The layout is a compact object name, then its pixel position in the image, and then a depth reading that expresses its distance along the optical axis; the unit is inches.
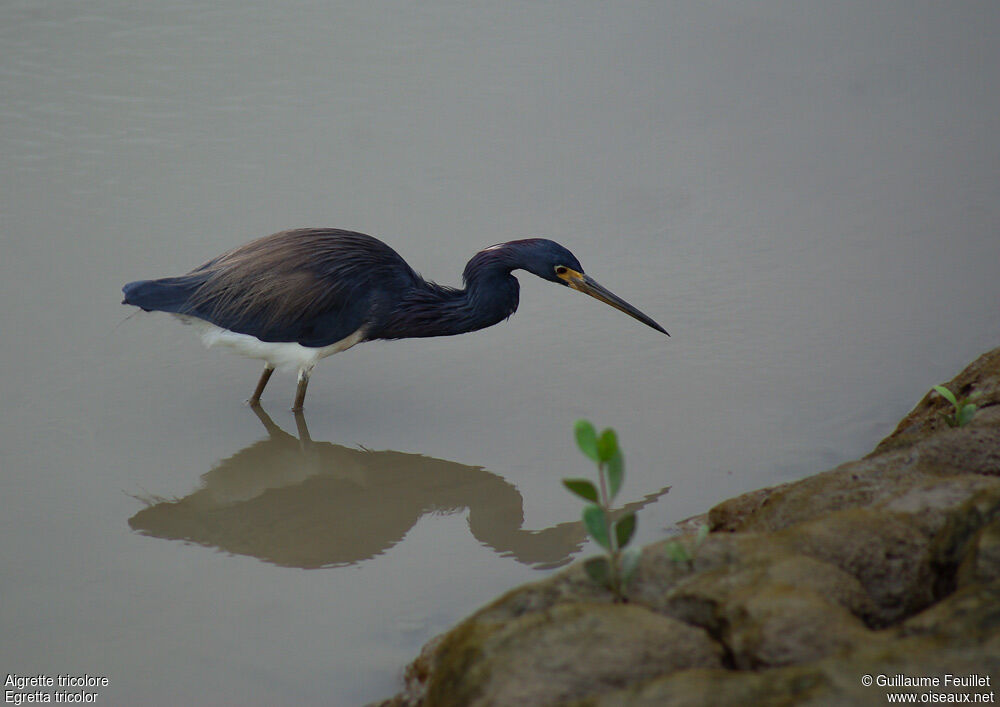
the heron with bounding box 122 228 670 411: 477.4
